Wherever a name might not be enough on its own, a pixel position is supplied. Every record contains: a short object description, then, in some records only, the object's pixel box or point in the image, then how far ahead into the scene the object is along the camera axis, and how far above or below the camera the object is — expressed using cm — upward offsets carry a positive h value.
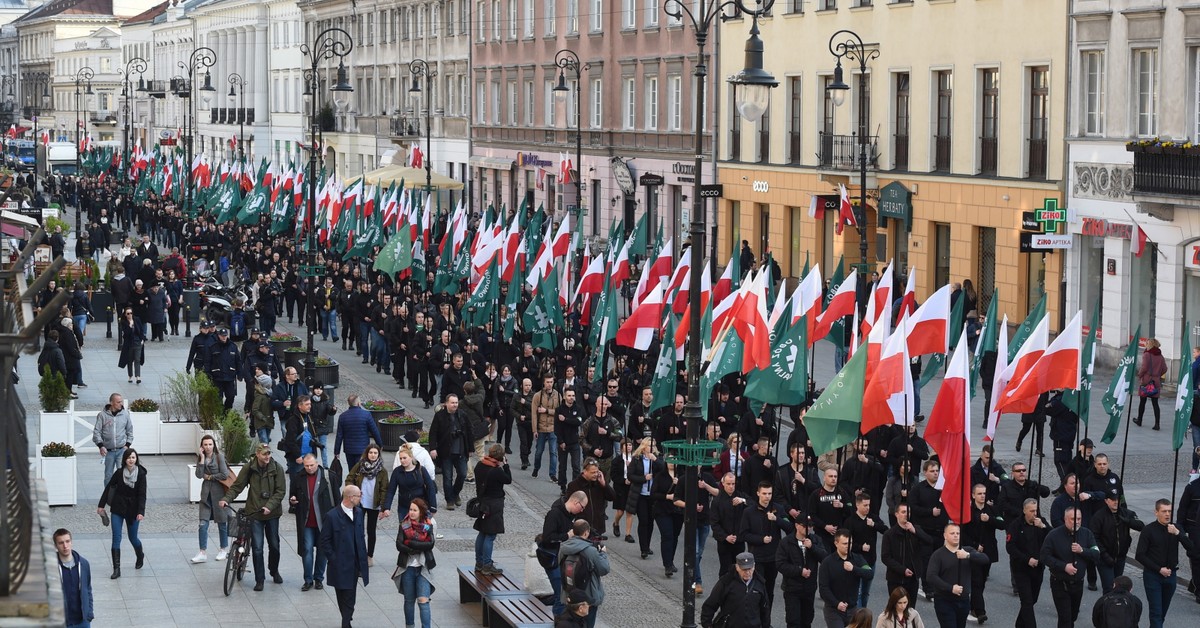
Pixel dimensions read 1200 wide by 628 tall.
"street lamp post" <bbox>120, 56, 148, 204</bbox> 7250 -10
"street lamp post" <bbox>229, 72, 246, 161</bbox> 10044 +427
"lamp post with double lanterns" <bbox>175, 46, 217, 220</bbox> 5640 +58
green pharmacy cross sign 3591 -103
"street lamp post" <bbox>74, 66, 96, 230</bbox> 6294 +529
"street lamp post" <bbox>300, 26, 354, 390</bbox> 3086 -125
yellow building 3762 +49
